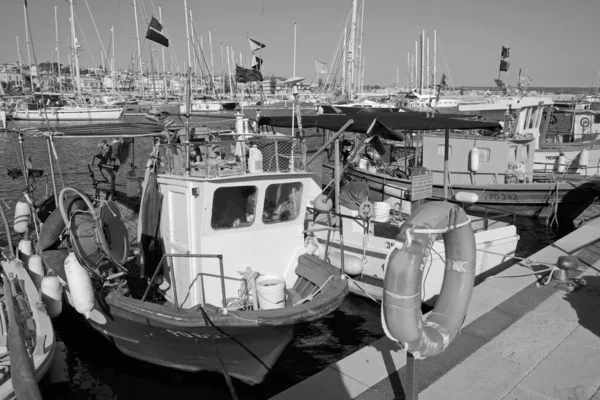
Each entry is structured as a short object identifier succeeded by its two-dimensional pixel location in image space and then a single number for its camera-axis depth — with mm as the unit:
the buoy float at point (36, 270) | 9609
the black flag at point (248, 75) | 10906
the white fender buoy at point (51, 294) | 8391
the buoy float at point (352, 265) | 10500
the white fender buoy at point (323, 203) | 10445
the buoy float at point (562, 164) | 20766
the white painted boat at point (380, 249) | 10625
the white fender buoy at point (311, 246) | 8664
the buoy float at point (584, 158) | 20056
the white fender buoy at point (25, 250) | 10555
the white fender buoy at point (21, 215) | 10914
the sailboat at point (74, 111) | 55000
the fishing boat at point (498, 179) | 17984
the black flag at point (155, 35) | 10594
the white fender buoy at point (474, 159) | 18062
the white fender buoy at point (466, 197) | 8969
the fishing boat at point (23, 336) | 5543
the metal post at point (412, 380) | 4422
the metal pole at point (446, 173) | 10870
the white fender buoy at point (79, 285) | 7008
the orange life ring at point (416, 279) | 4355
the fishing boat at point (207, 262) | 6977
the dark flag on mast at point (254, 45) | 11098
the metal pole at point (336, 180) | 10528
